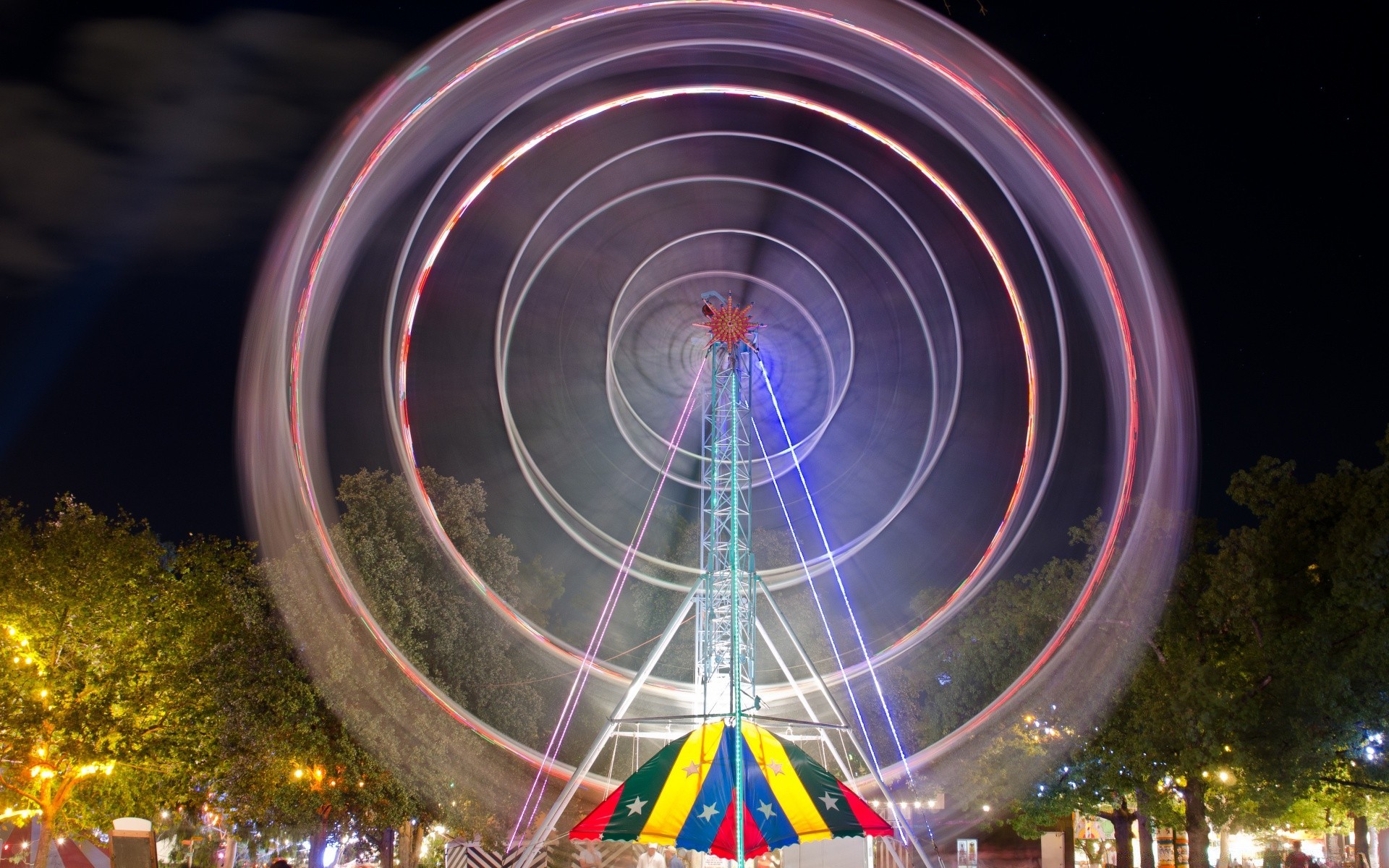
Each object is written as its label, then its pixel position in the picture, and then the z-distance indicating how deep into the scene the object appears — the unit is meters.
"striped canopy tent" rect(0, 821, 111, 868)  32.66
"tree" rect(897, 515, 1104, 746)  22.22
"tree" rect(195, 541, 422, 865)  19.81
